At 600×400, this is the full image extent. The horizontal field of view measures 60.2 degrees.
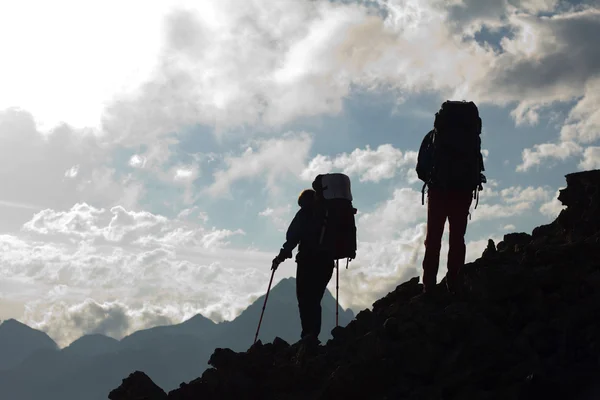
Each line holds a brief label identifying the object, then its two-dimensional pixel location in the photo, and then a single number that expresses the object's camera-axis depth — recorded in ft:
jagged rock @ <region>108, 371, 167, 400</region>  29.66
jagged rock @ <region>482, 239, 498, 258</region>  38.85
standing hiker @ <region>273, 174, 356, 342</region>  41.27
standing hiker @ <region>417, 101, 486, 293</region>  32.94
